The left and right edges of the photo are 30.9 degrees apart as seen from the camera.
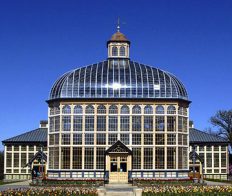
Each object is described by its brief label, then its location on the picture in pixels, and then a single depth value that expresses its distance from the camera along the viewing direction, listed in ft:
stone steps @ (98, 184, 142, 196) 98.87
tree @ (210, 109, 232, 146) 255.08
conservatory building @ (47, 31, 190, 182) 185.83
